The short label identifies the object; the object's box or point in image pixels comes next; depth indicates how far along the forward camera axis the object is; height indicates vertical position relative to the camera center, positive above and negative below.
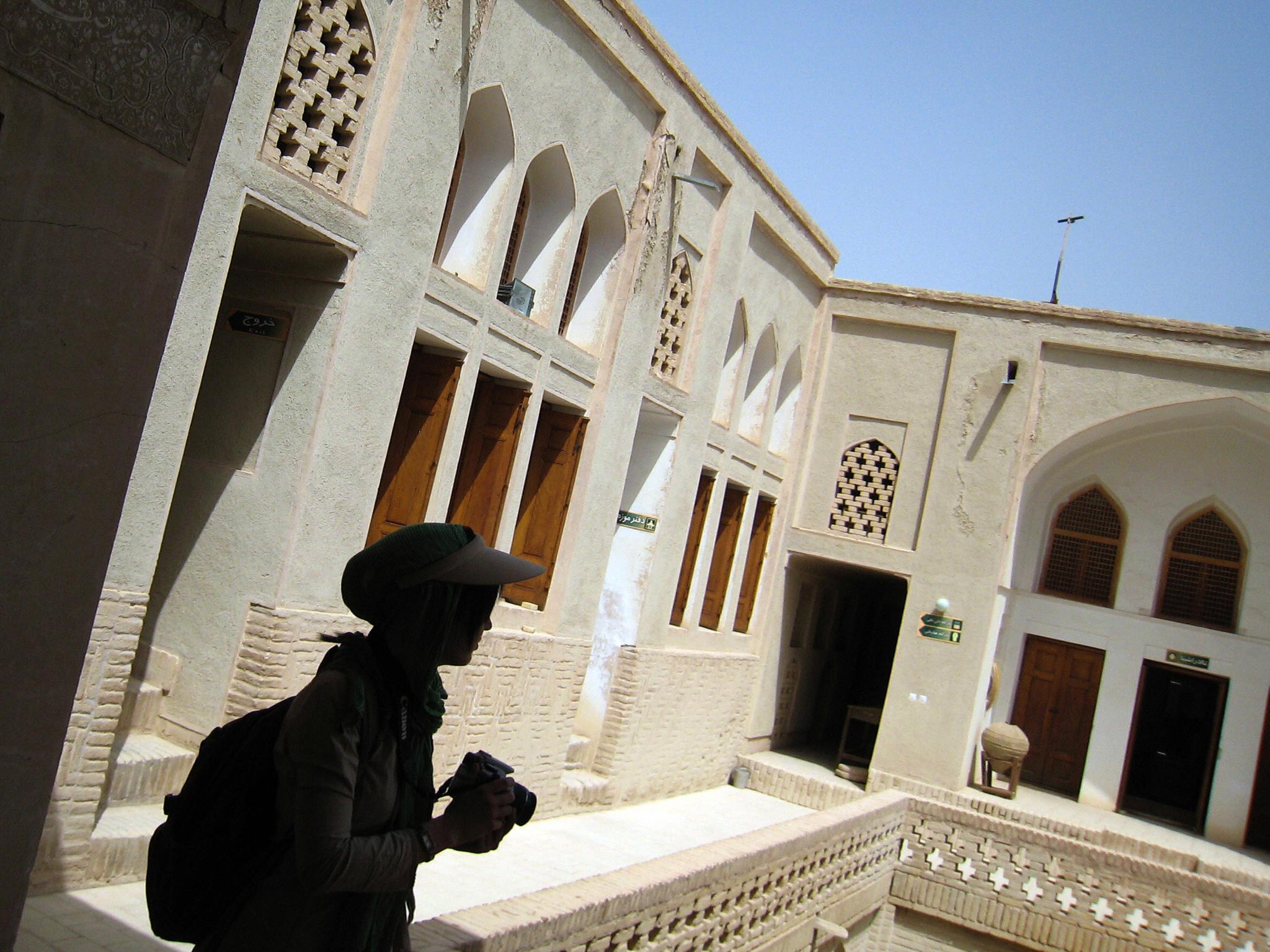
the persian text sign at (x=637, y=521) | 11.70 +0.49
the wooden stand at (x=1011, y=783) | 13.47 -1.67
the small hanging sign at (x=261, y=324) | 7.21 +1.05
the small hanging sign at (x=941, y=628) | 13.57 +0.06
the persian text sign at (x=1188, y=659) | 13.95 +0.35
